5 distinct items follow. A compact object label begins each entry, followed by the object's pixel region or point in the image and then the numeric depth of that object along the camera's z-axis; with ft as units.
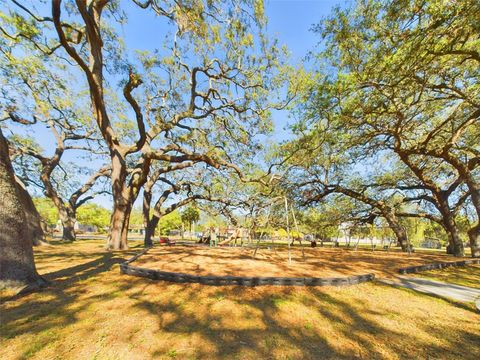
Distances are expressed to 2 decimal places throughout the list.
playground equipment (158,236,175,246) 55.49
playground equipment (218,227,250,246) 44.81
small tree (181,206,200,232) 82.87
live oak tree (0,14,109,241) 34.35
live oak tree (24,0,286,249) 24.89
